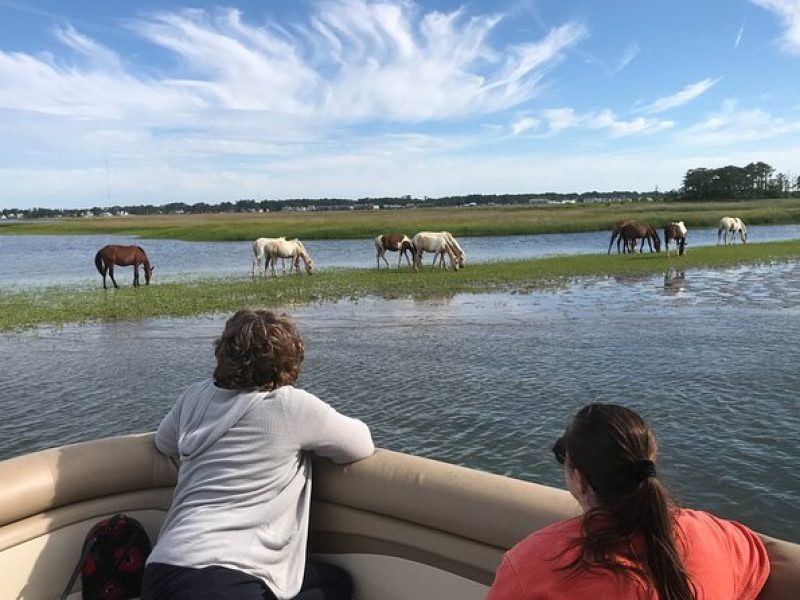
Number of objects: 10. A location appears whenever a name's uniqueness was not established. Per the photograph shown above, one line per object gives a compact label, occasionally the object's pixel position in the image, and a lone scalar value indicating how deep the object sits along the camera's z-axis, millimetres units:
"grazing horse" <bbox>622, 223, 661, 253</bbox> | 33000
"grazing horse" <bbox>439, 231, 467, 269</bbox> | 27938
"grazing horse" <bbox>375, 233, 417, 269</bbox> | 30188
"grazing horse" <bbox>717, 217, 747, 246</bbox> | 38500
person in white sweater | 2896
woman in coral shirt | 1969
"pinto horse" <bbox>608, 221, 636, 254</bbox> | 34094
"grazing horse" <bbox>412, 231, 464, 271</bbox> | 28125
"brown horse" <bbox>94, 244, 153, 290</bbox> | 24703
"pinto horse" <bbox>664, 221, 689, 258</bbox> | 30631
